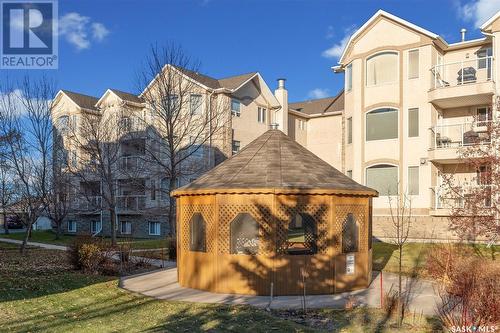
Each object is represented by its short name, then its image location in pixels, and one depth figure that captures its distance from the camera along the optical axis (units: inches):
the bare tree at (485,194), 668.1
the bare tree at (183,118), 1141.7
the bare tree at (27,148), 1201.4
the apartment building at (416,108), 1027.9
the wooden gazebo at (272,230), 539.2
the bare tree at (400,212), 1046.8
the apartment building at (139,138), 1353.3
